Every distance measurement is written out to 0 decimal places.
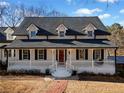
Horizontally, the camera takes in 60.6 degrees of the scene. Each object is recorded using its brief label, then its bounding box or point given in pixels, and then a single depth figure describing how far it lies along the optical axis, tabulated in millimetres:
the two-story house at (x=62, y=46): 11725
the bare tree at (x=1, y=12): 25601
